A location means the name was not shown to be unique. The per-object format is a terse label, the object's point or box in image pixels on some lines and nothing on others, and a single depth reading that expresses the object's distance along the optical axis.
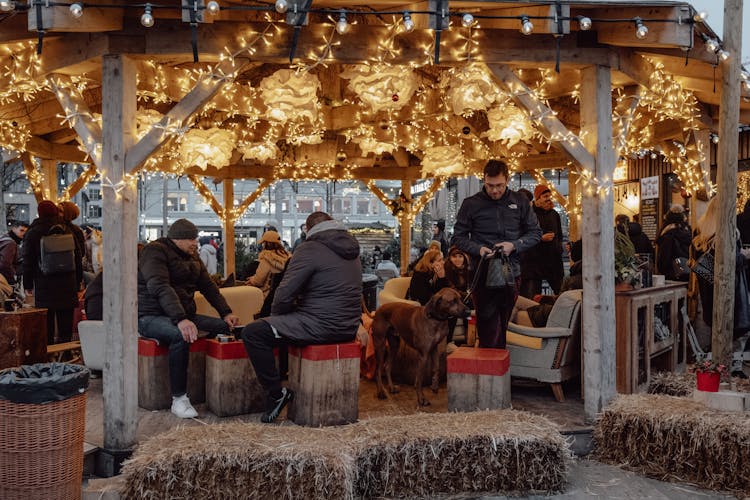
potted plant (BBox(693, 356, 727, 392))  4.70
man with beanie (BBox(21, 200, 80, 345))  7.28
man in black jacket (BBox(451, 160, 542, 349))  5.50
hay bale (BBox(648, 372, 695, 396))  5.77
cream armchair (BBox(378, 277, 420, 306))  7.40
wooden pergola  4.68
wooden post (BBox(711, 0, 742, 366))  5.58
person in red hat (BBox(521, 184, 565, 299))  8.27
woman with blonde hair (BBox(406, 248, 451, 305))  6.86
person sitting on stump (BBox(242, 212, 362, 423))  4.85
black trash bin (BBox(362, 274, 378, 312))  9.80
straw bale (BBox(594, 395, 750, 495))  4.22
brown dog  5.23
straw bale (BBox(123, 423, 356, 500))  3.77
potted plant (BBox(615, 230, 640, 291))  5.69
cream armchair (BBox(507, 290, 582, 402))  5.73
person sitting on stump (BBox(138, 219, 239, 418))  5.18
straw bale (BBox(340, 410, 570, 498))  4.09
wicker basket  3.73
